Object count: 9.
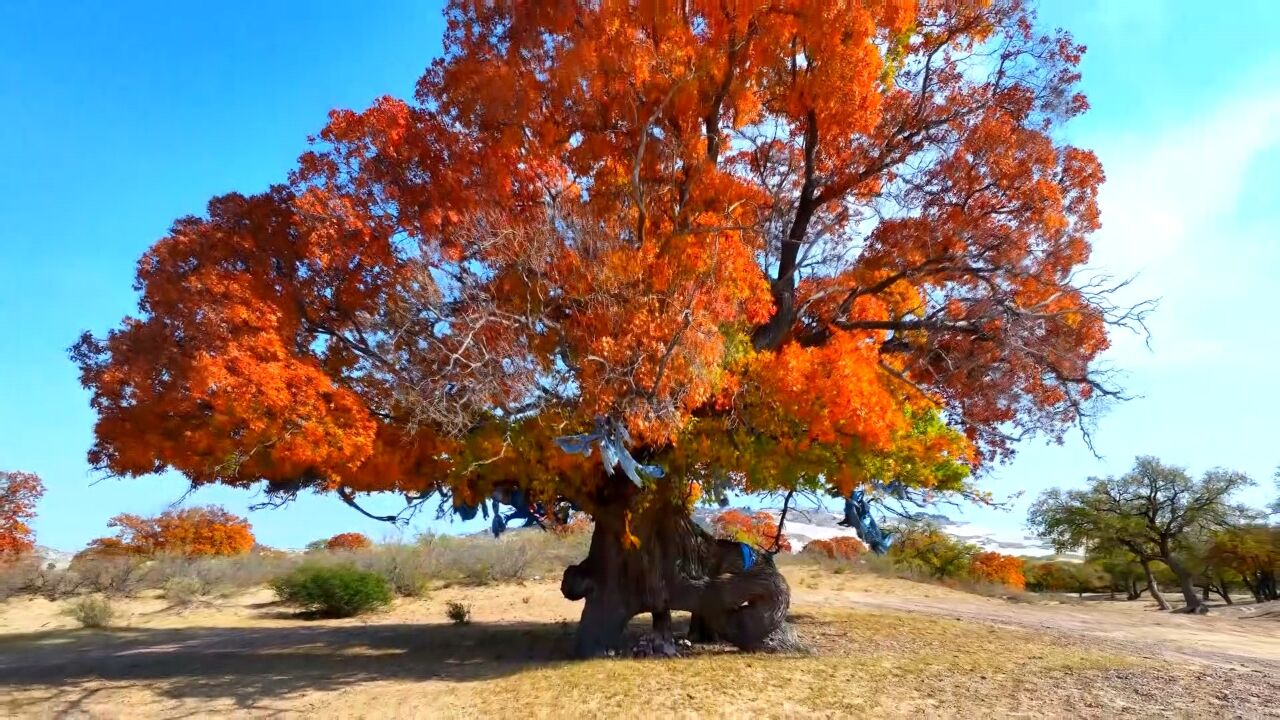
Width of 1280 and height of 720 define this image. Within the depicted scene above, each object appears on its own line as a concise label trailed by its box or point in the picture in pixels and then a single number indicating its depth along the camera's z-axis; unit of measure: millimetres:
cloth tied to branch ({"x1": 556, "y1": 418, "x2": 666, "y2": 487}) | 9055
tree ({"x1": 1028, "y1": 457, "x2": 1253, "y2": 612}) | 26891
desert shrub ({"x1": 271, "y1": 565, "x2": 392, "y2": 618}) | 18562
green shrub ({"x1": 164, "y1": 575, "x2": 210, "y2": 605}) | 20531
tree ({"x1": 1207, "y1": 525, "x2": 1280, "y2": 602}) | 28422
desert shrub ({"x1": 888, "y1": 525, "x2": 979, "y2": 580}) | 29266
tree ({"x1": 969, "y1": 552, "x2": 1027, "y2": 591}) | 28484
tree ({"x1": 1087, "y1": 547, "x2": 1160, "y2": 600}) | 33112
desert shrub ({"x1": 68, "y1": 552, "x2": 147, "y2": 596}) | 21453
